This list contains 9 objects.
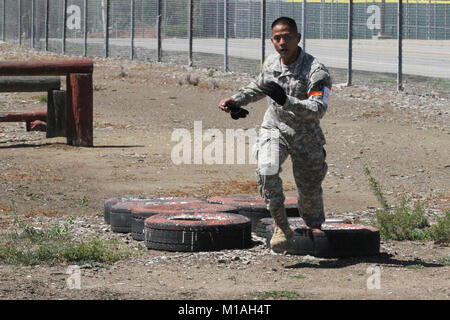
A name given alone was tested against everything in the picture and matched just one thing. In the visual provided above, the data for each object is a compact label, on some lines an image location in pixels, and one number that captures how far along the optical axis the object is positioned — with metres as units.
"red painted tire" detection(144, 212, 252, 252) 12.09
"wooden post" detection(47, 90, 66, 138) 23.45
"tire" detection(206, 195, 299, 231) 13.82
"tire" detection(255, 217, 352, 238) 12.59
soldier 11.04
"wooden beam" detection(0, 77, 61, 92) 23.05
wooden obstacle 22.74
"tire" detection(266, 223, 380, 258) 11.79
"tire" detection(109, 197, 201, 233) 13.43
